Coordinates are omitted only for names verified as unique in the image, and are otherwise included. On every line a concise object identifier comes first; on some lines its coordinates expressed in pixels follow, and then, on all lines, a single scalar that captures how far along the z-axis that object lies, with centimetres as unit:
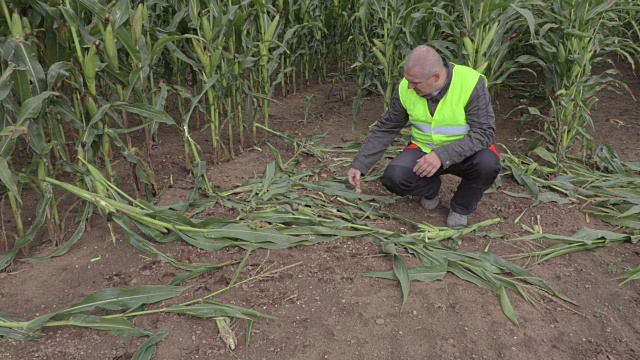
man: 311
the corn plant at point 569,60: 388
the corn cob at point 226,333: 235
